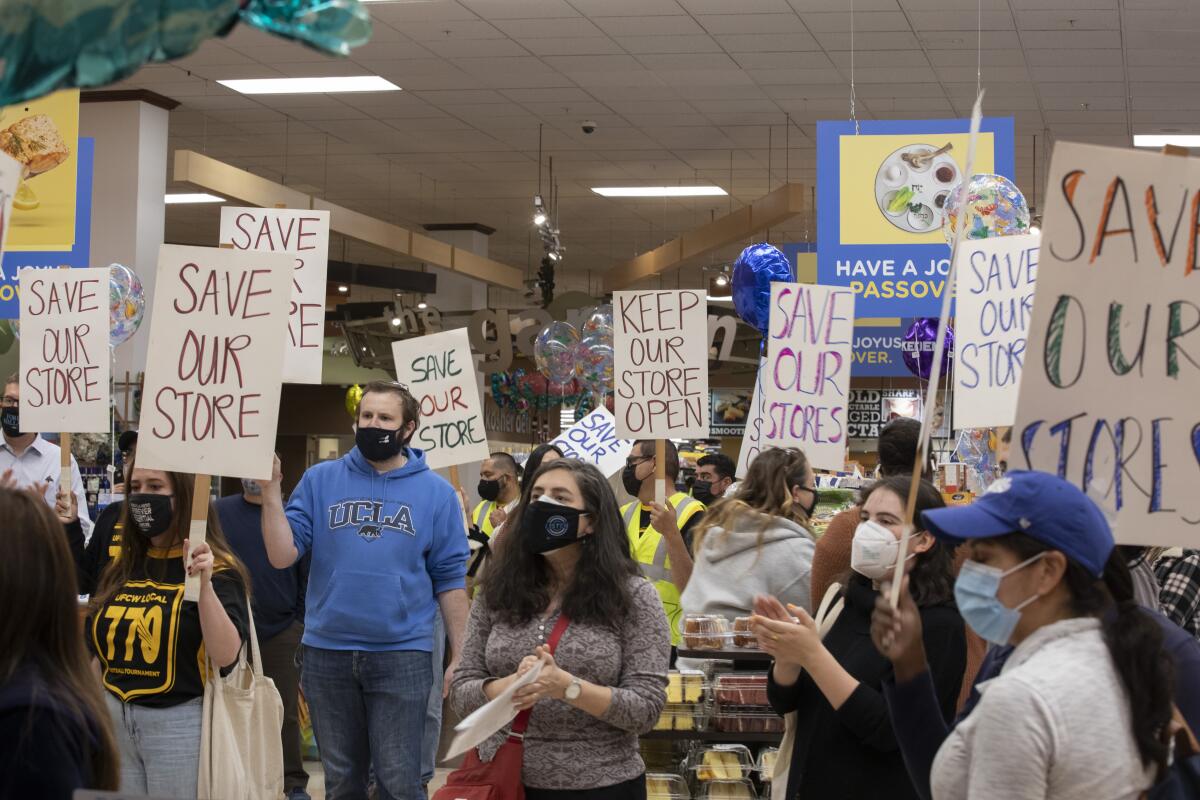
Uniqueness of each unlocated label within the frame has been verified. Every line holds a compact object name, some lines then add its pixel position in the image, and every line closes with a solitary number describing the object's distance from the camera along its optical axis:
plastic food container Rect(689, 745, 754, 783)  5.43
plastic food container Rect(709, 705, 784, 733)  5.44
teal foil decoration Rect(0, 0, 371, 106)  1.88
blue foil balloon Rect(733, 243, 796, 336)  10.59
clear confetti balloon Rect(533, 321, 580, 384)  15.34
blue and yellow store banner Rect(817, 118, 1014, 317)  9.53
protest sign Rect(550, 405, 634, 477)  8.73
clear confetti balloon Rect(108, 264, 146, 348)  9.89
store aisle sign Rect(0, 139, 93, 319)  9.11
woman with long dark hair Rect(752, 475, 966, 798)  3.45
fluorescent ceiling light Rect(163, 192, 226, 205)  18.52
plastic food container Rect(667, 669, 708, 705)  5.38
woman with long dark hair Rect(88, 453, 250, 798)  4.17
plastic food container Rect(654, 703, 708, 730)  5.41
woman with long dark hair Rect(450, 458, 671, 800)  3.76
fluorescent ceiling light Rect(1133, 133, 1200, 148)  14.93
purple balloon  11.44
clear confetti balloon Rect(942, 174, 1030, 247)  7.89
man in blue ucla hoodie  5.17
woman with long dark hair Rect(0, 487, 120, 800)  2.24
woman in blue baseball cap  2.26
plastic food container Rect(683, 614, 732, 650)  5.53
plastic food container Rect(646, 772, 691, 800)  5.45
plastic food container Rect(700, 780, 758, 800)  5.41
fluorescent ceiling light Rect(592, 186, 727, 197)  18.36
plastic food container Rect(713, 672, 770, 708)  5.42
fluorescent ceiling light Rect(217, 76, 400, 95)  13.45
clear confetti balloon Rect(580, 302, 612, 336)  15.35
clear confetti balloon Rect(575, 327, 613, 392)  15.11
